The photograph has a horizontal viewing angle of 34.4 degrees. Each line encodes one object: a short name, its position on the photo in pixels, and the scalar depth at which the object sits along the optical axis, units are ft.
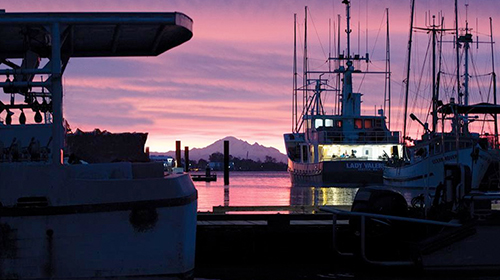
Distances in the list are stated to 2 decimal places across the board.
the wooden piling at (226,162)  230.27
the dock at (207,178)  328.49
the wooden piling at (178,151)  248.52
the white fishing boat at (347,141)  227.20
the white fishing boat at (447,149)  53.01
